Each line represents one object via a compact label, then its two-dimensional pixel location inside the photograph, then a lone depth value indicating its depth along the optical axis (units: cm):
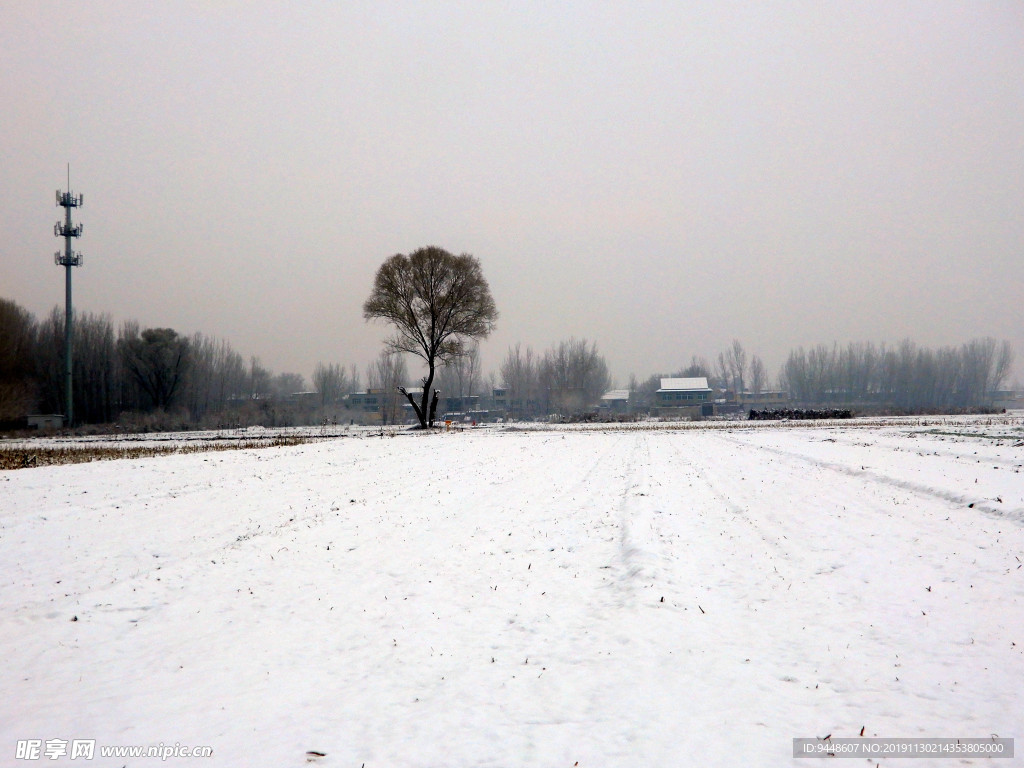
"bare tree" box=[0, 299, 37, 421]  5191
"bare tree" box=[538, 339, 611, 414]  10219
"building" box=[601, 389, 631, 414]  13400
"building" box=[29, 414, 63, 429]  5406
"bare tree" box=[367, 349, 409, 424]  8375
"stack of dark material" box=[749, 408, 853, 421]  6319
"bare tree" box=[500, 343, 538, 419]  11788
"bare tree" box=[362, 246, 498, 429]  5103
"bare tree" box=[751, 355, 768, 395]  14062
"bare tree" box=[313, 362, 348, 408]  10656
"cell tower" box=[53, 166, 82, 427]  5944
